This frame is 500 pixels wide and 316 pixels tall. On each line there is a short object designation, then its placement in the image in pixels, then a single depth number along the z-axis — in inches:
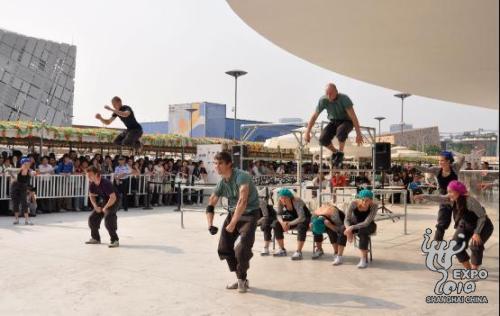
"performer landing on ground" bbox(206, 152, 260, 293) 222.4
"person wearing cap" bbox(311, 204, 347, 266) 295.9
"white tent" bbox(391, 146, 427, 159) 1140.5
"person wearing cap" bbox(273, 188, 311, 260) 304.5
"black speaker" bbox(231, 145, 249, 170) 471.8
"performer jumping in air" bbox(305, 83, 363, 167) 296.5
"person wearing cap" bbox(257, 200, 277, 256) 321.4
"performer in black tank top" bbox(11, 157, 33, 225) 466.6
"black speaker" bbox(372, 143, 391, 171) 453.7
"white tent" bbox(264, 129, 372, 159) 602.2
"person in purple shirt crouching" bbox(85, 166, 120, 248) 345.4
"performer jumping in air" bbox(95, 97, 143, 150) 310.3
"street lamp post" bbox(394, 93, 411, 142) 1407.7
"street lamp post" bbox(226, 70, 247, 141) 1027.9
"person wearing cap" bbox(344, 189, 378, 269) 280.1
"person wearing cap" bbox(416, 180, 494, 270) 230.4
